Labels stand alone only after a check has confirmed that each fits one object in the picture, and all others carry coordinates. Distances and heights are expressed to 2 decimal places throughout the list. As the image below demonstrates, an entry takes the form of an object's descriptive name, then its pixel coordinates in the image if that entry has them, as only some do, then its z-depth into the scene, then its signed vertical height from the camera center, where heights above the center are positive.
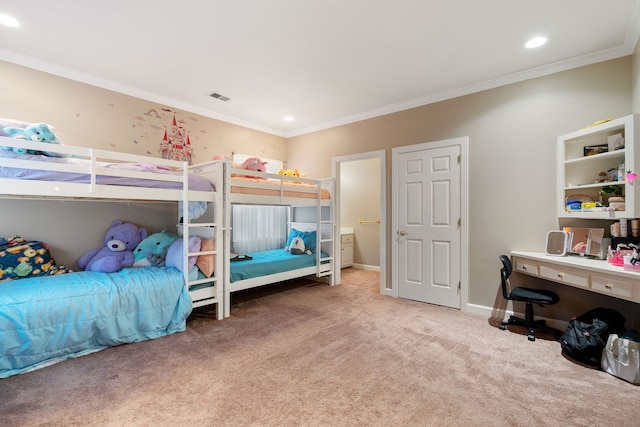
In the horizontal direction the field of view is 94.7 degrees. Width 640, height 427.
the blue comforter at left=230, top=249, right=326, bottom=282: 3.46 -0.65
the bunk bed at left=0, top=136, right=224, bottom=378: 2.03 -0.60
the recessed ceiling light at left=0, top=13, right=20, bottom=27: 2.21 +1.47
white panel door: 3.53 -0.14
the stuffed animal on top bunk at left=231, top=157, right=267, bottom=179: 3.76 +0.62
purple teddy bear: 2.89 -0.41
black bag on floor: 2.21 -0.92
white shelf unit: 2.24 +0.46
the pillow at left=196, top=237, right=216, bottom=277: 3.03 -0.48
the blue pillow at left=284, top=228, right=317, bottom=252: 4.61 -0.40
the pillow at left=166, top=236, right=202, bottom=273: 2.93 -0.41
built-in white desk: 2.05 -0.47
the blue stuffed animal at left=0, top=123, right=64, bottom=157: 2.15 +0.58
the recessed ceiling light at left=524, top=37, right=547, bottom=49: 2.48 +1.48
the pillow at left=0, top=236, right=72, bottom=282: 2.60 -0.43
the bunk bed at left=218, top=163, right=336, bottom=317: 3.29 -0.20
